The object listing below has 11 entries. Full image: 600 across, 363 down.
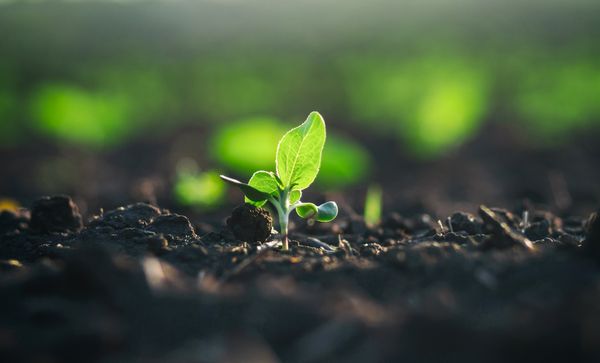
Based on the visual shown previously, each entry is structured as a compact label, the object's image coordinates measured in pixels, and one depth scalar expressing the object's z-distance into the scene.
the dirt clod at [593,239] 1.79
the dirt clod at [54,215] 2.41
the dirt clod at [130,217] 2.38
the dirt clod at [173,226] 2.30
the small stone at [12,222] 2.48
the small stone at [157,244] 2.04
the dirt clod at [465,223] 2.39
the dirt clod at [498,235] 1.96
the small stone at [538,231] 2.37
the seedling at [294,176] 2.06
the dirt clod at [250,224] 2.21
